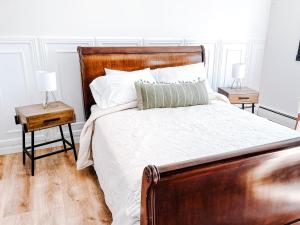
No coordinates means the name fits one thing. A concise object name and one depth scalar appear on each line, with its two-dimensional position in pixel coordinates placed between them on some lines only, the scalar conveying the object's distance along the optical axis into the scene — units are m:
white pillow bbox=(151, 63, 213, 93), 2.69
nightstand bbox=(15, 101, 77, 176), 2.28
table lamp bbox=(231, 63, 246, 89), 3.29
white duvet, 1.42
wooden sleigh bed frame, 1.04
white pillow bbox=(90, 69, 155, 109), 2.44
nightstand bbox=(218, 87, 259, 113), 3.24
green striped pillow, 2.38
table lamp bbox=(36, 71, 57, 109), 2.40
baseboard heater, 3.58
